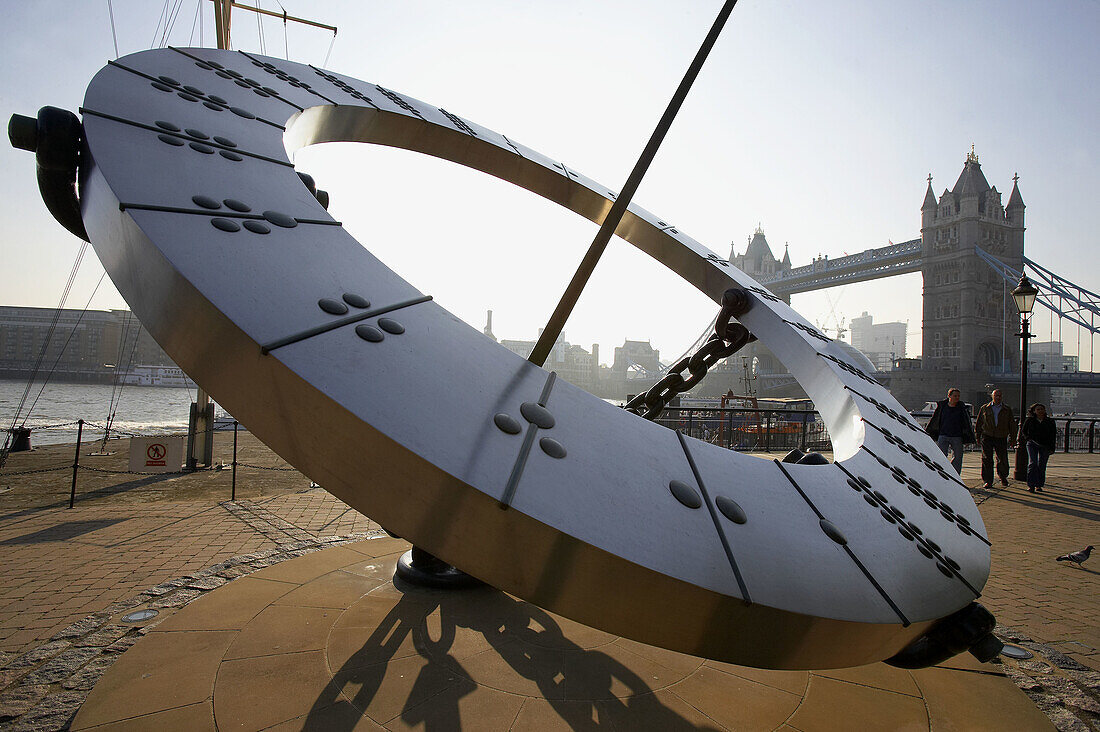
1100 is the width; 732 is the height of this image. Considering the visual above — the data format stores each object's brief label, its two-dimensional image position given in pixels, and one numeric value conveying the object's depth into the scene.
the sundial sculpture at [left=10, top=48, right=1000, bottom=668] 1.13
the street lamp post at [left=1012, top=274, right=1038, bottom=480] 12.10
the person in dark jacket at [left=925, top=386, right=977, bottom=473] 8.34
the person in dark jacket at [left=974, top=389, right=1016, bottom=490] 9.26
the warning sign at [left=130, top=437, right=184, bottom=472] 7.86
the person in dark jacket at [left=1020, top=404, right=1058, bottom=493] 8.86
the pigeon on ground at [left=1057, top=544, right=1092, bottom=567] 4.96
